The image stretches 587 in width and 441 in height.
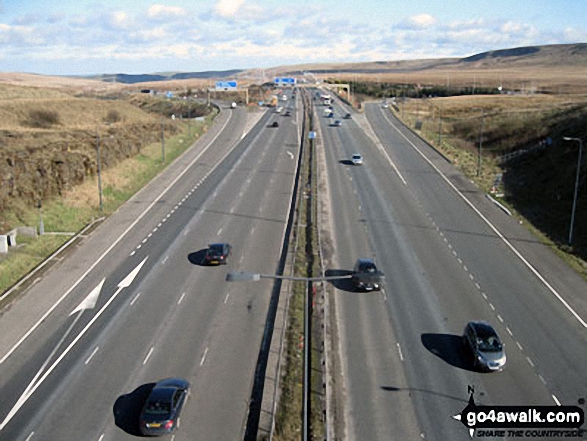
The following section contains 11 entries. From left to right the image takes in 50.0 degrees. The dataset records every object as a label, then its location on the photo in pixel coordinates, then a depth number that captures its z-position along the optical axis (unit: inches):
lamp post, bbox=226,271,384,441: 912.6
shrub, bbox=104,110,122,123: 5136.3
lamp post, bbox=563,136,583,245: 1854.1
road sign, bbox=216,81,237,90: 6737.2
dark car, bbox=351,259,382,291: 1461.7
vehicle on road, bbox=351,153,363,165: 3112.9
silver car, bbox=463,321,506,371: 1135.0
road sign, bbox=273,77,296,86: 7176.7
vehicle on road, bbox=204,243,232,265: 1690.5
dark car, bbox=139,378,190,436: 955.3
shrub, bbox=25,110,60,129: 4481.1
